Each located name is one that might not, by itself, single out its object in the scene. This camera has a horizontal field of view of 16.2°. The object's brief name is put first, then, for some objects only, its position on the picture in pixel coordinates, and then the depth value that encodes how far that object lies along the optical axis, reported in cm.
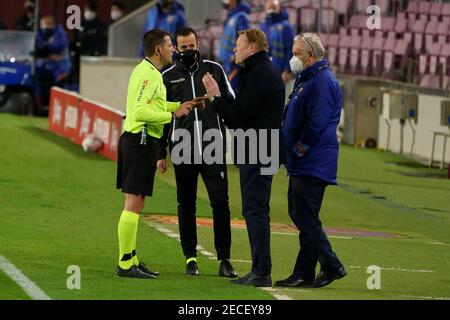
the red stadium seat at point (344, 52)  3067
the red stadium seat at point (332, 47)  3092
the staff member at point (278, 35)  2608
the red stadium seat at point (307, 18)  3285
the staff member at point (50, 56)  3278
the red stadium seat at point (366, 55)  2998
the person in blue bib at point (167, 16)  2886
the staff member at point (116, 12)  3619
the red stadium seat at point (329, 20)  3216
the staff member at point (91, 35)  3481
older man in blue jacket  1164
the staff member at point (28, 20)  3331
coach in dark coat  1156
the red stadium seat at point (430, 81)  2622
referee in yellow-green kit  1202
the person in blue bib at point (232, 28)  2570
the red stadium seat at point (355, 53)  3042
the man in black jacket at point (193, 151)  1245
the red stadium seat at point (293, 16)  3303
